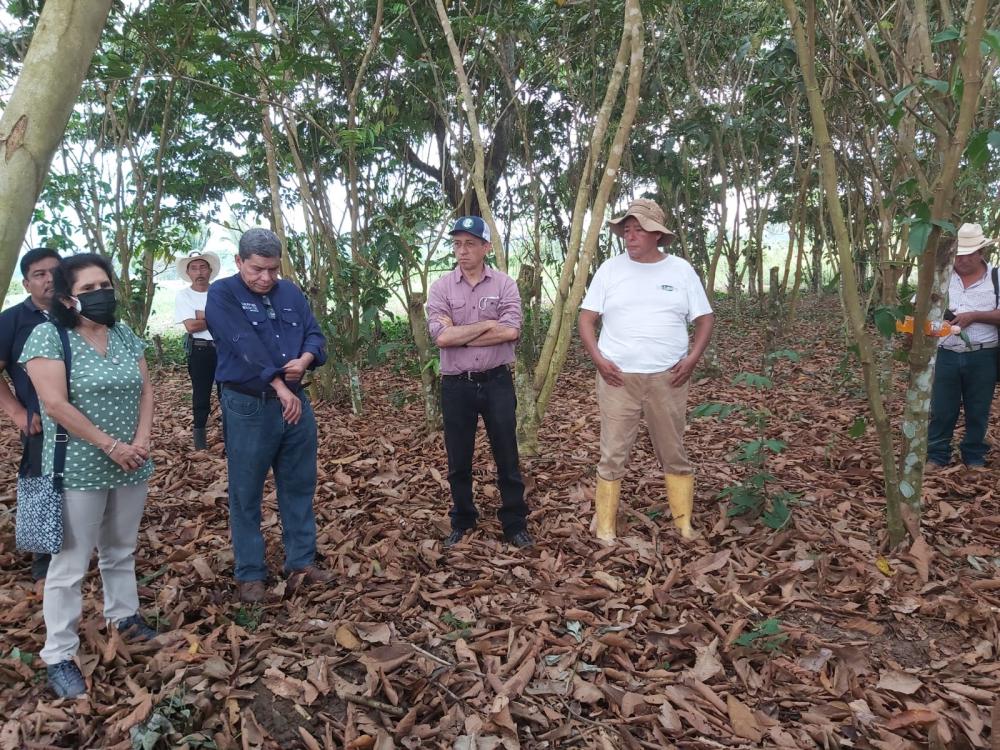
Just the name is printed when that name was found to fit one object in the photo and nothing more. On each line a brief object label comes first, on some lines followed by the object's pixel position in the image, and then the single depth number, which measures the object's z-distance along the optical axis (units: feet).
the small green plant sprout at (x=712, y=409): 12.48
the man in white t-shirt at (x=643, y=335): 12.21
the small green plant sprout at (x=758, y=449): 12.80
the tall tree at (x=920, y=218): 9.37
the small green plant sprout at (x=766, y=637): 9.43
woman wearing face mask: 8.55
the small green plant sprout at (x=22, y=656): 9.07
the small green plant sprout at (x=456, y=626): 9.93
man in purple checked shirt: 12.04
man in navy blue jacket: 10.40
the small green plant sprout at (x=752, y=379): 12.42
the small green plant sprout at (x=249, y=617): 10.27
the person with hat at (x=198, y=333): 18.25
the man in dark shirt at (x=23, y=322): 10.89
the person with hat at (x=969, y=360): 14.85
